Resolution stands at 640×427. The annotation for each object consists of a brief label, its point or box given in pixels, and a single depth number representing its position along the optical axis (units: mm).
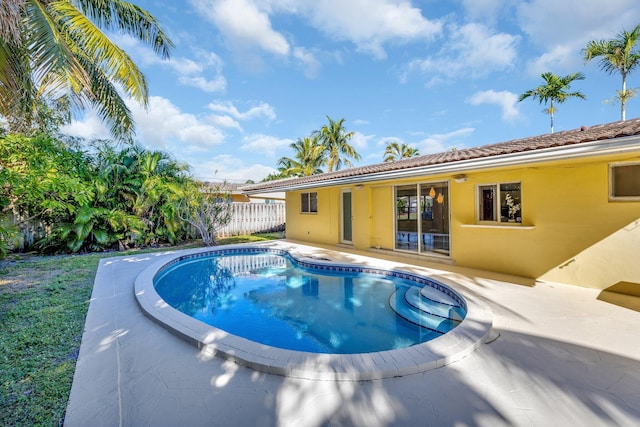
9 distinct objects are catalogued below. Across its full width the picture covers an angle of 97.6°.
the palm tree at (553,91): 30062
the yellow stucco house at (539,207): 6289
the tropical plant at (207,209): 14227
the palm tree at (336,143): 34188
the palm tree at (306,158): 33781
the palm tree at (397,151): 39562
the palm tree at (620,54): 24094
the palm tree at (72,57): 7182
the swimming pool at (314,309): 3725
